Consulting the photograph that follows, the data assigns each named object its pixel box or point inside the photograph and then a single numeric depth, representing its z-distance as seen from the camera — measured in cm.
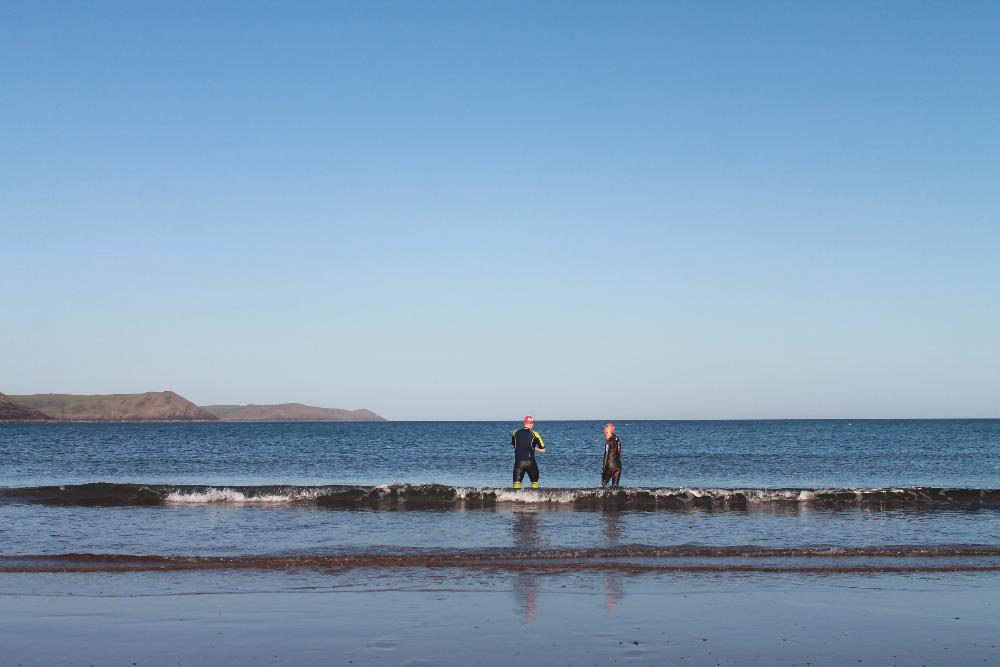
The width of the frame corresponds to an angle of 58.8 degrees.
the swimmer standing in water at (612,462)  2314
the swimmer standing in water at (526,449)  2205
